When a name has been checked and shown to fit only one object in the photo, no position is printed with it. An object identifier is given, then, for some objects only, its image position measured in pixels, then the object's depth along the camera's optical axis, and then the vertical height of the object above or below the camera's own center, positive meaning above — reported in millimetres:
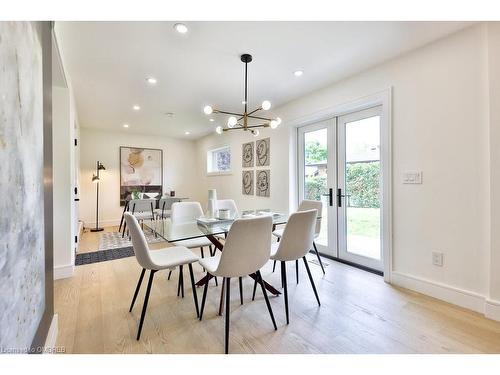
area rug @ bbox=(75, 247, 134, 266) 3318 -1026
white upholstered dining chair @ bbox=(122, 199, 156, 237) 4750 -409
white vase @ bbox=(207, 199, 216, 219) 2699 -238
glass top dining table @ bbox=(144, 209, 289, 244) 1871 -374
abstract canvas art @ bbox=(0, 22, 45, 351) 783 +13
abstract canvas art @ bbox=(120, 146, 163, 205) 6102 +460
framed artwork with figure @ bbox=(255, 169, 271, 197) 4191 +63
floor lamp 5377 +164
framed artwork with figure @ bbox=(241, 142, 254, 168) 4645 +658
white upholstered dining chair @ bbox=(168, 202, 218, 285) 2537 -341
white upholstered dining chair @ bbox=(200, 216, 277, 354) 1522 -427
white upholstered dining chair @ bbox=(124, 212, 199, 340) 1670 -569
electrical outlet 2204 -684
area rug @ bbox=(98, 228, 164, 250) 4078 -1001
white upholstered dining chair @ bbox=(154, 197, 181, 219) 5113 -435
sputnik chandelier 2293 +748
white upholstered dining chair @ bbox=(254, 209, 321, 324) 1843 -422
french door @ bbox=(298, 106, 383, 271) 2869 +62
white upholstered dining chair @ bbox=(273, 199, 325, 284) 2727 -248
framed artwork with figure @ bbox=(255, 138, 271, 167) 4180 +649
